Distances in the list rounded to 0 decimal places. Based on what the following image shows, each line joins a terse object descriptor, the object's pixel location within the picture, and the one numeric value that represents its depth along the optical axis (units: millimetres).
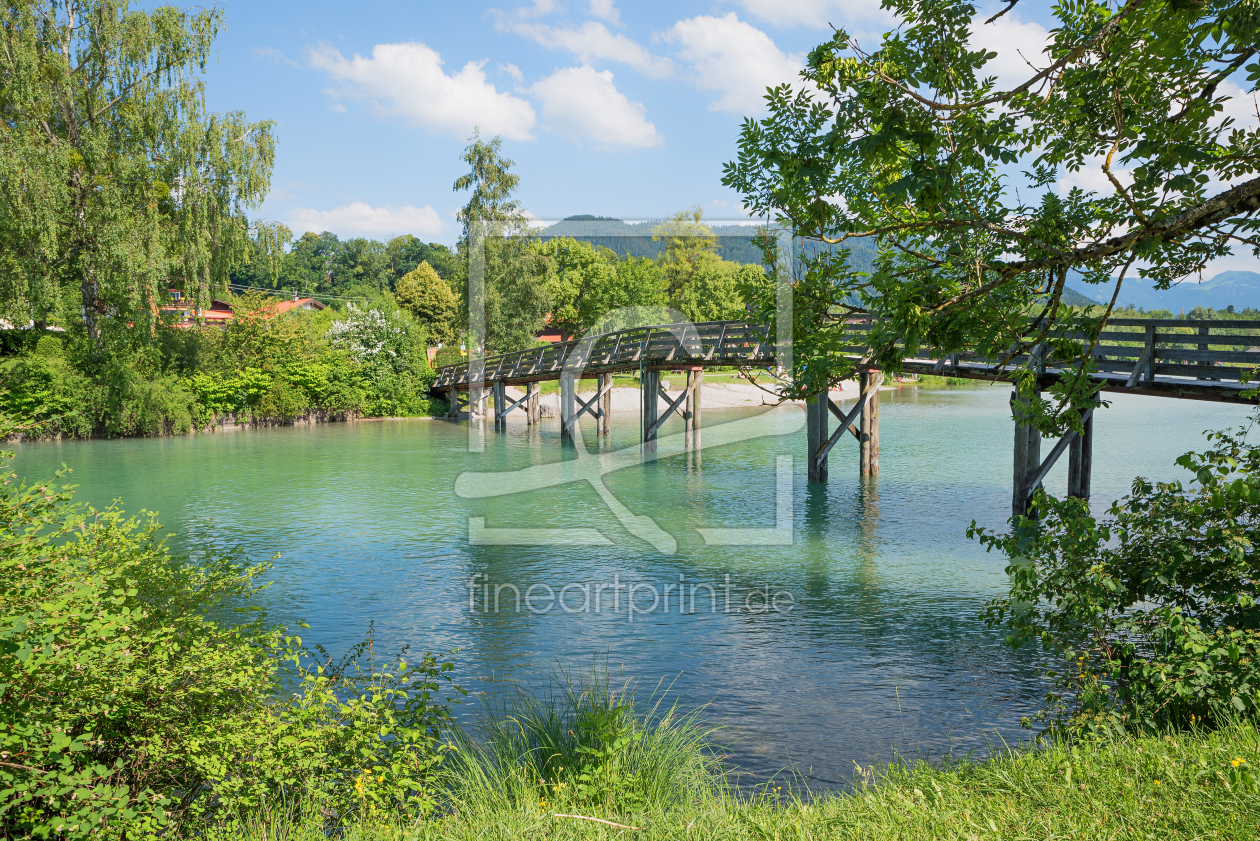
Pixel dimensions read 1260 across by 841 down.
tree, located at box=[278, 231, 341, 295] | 92438
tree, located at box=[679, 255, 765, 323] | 60938
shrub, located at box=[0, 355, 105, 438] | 28547
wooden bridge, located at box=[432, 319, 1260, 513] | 12070
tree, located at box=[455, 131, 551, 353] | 40438
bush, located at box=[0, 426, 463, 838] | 3822
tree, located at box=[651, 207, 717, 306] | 65062
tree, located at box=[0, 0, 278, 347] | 24891
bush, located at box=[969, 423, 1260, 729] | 4789
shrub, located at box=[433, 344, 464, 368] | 49484
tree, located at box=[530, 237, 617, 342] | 59812
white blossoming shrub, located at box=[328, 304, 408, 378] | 42625
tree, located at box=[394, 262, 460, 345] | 61062
